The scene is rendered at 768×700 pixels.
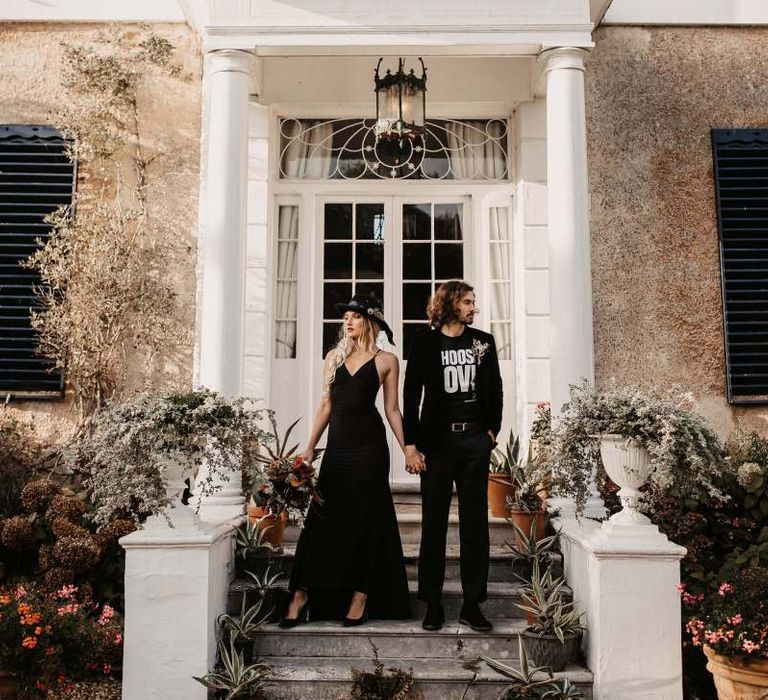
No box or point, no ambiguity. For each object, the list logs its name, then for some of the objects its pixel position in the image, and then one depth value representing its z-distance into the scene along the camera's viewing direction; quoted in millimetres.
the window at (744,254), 6359
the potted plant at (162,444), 3975
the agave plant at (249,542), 4633
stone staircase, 3926
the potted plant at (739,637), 3676
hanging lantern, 5633
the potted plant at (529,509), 4969
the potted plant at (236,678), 3746
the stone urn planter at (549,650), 3961
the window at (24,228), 6344
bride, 4254
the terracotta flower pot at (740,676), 3676
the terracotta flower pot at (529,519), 4969
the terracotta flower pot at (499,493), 5480
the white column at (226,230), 5277
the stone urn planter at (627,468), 4008
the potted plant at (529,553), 4645
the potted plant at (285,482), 4316
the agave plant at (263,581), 4355
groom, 4168
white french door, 6742
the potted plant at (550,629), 3965
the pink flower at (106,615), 4440
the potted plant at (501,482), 5488
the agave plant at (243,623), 4066
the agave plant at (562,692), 3665
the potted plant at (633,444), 3871
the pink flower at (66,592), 4441
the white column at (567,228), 5277
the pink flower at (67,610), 3873
